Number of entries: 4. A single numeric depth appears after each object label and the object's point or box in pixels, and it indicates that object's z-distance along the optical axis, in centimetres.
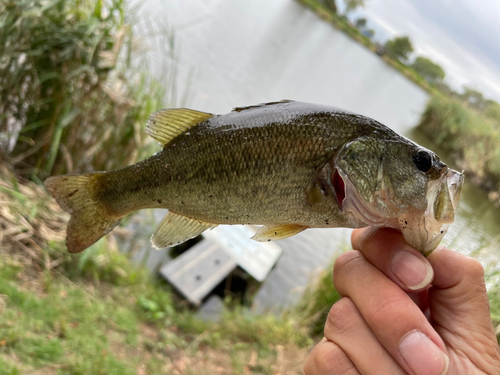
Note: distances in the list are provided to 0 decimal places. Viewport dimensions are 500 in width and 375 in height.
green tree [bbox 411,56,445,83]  3017
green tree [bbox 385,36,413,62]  3800
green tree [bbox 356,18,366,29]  3863
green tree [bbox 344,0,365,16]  3706
